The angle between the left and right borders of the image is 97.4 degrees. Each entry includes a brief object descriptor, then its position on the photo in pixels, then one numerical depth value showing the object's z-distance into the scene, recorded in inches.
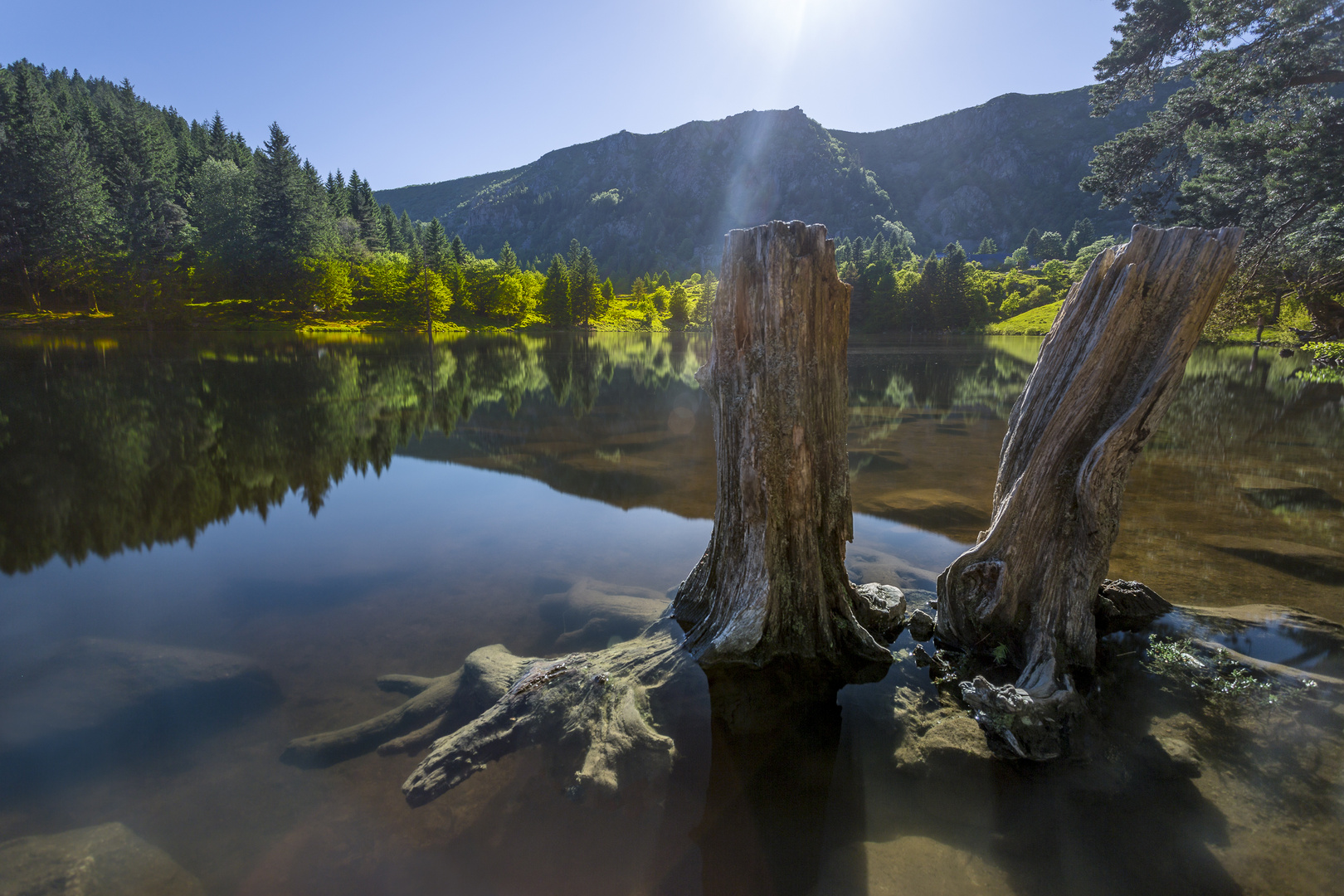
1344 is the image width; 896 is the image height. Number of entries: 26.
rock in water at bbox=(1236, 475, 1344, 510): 370.3
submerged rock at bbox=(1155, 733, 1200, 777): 155.9
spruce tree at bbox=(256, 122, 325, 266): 2783.0
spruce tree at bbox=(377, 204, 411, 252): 3791.8
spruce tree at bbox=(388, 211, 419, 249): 3974.4
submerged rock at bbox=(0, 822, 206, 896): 136.3
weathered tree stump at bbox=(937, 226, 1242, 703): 181.3
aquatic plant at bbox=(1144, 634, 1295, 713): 179.3
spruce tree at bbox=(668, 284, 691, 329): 4291.3
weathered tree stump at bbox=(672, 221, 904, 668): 191.2
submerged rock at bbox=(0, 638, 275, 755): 193.2
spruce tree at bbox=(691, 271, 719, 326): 4094.5
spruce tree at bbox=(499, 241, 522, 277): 3267.7
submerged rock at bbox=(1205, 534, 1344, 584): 272.7
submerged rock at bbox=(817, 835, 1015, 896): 128.2
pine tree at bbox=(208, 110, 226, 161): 3521.2
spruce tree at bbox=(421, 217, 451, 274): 3053.2
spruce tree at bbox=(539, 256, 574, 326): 3373.5
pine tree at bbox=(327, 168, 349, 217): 3351.4
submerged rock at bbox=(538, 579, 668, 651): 244.8
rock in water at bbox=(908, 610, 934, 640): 228.2
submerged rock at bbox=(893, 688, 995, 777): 164.6
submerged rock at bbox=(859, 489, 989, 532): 360.2
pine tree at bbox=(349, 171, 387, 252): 3518.7
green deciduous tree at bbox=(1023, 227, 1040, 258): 5708.7
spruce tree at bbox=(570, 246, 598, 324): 3410.4
